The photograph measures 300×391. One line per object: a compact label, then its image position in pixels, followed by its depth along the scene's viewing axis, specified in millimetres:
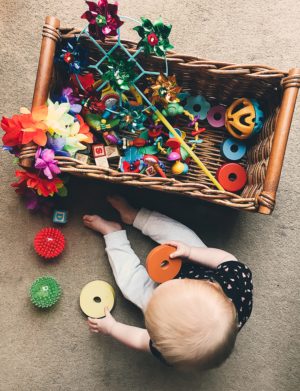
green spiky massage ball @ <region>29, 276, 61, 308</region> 961
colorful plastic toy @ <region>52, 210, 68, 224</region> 989
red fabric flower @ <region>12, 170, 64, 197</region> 824
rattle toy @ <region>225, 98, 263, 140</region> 913
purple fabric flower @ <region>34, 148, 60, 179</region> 776
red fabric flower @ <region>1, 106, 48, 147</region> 765
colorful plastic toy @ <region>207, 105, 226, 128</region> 971
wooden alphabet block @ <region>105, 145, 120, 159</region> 944
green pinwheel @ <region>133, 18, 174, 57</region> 769
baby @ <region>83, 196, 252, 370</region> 741
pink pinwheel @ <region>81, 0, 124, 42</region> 746
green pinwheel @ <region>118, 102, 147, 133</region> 906
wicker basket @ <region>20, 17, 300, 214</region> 801
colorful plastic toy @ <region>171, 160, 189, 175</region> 931
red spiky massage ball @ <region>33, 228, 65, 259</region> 970
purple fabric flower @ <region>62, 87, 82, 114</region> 886
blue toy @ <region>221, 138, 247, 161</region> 968
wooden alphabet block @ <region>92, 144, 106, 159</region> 931
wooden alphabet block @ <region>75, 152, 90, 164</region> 910
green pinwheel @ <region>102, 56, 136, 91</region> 833
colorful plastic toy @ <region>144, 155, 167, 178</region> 896
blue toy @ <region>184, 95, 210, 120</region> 960
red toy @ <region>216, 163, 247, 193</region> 950
